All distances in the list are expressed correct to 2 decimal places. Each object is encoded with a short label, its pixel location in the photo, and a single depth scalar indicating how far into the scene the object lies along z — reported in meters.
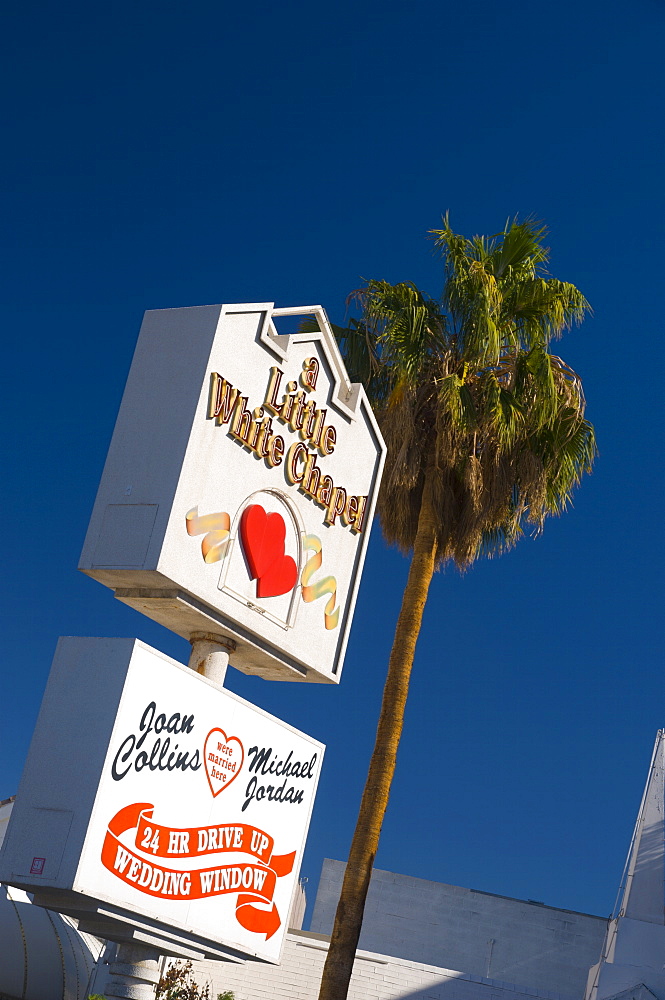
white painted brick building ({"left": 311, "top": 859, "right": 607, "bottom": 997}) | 33.00
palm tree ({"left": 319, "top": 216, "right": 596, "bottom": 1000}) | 19.64
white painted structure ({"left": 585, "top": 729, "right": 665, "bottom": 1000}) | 23.62
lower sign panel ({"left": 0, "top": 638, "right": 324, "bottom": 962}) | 10.62
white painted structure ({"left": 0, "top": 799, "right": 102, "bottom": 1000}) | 21.67
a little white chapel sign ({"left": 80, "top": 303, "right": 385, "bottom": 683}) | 11.98
